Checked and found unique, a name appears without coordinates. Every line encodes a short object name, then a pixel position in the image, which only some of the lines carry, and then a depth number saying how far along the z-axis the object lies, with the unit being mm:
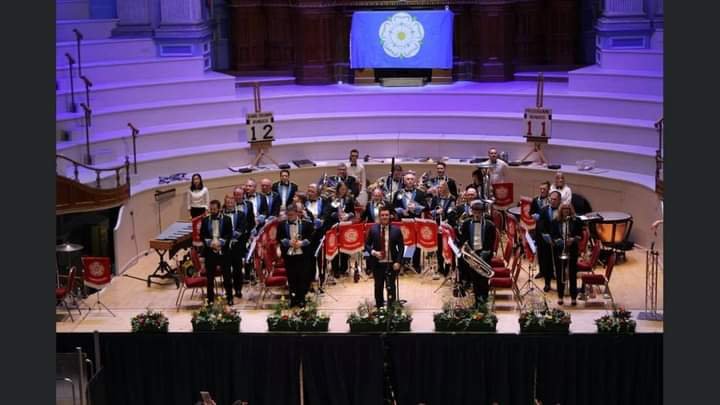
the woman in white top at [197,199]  21938
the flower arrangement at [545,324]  17656
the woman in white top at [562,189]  21078
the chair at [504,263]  19484
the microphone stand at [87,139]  23000
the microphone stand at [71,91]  24203
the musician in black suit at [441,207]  20797
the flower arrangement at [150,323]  17938
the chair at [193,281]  19641
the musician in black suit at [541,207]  20219
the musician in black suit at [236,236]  19750
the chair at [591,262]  19562
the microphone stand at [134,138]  22844
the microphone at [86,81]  24000
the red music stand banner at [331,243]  20109
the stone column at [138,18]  27406
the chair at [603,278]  19281
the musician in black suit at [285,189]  21328
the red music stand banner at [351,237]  20109
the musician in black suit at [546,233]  19703
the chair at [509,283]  19297
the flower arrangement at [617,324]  17625
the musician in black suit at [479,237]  19094
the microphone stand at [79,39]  24734
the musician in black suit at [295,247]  19297
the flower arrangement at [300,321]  17844
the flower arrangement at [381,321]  17828
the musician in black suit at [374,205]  20656
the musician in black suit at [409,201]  21078
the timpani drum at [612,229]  21266
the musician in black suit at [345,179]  22078
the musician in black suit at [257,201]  20812
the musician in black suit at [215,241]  19438
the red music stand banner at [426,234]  20188
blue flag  28000
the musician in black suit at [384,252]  18844
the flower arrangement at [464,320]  17734
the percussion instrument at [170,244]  20797
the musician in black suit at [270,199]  21016
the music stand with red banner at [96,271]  19172
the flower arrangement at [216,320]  17906
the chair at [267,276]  19797
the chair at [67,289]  18891
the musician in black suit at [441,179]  21847
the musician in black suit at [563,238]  19375
